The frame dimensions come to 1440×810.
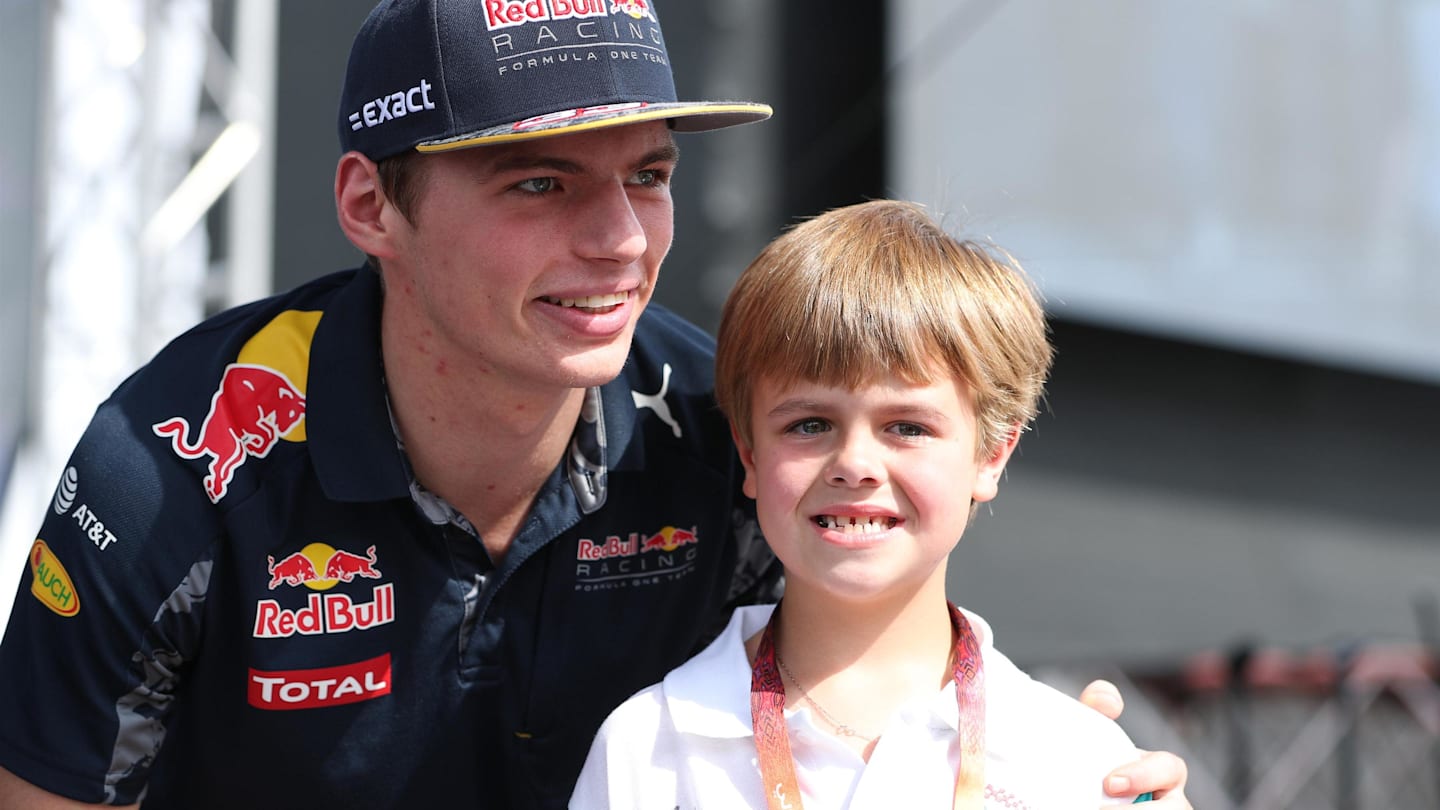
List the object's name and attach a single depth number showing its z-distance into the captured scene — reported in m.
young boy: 3.32
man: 3.42
